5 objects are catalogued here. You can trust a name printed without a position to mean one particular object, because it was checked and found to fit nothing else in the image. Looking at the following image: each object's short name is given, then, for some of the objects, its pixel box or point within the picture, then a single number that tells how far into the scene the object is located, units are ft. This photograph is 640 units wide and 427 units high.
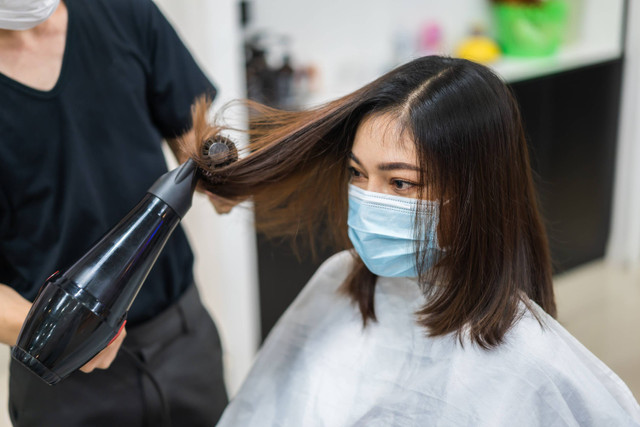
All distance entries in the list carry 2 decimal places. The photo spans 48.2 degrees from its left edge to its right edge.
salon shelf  9.72
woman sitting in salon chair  3.30
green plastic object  10.39
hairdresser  3.70
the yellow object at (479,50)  10.20
